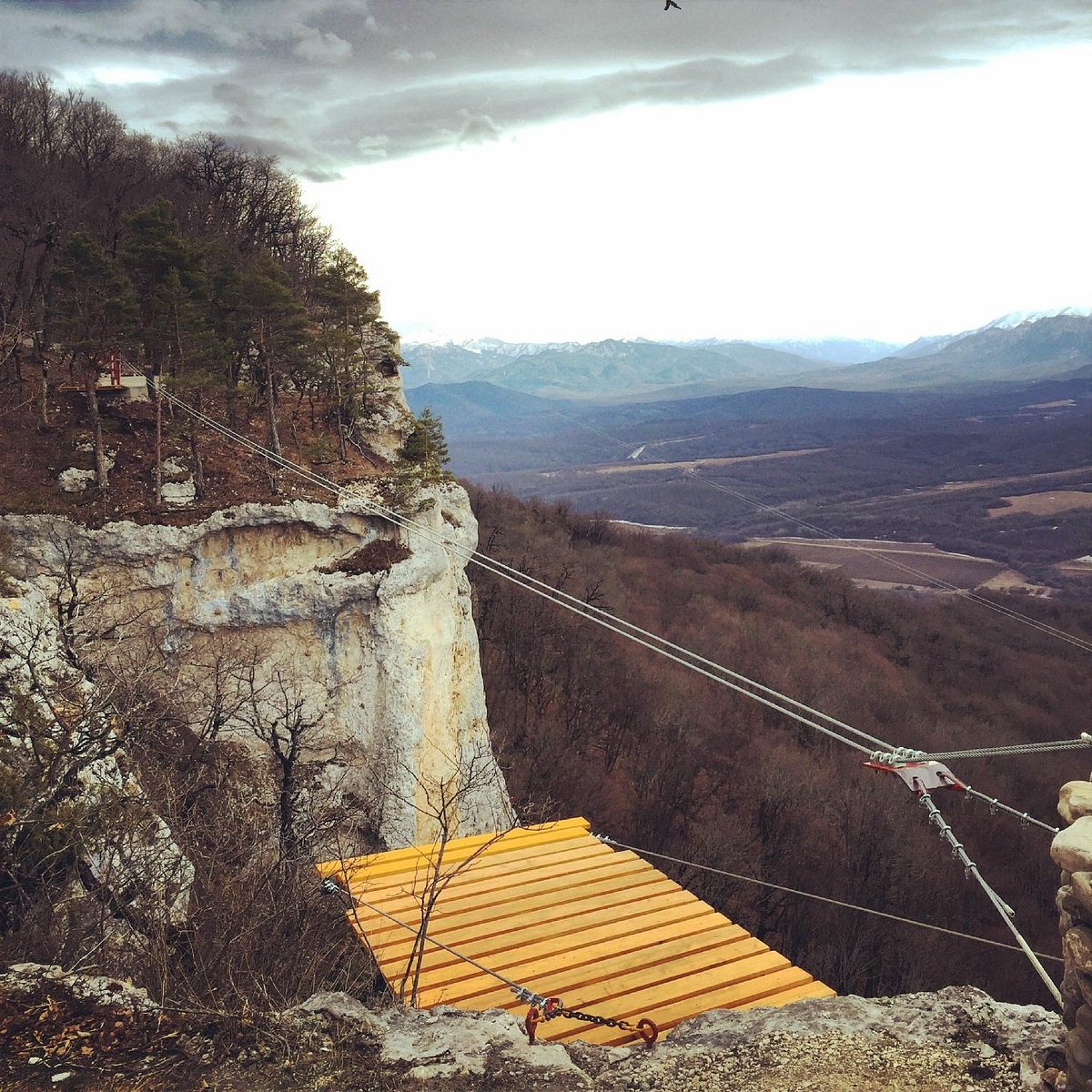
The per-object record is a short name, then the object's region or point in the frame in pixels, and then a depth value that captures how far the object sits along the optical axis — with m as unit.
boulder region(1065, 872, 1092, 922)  4.74
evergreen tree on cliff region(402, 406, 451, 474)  22.20
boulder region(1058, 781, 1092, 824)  5.17
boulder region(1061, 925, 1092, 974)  4.77
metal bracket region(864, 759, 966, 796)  7.25
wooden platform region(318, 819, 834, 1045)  8.54
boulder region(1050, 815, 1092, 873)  4.77
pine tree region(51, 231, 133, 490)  17.78
